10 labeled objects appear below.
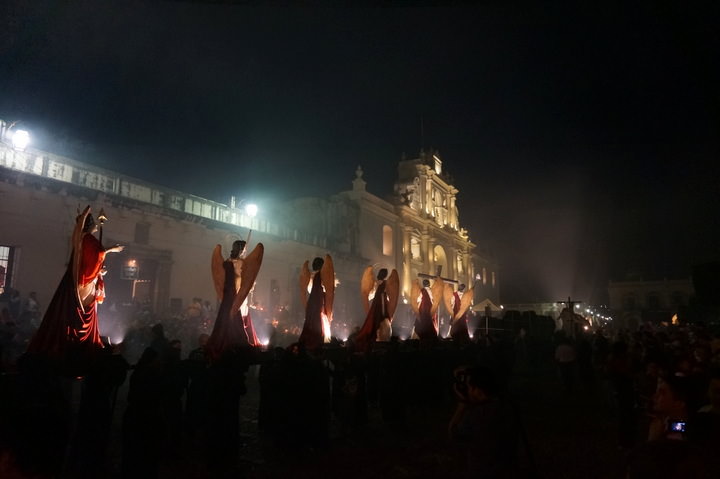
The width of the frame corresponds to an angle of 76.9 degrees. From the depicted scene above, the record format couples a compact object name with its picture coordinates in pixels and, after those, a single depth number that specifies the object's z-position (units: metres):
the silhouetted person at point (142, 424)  4.38
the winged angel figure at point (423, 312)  12.80
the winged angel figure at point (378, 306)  10.40
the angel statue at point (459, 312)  15.30
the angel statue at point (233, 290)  7.14
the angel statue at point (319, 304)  9.00
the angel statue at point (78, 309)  5.63
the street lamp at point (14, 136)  13.27
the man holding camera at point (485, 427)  3.01
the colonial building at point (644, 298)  64.25
